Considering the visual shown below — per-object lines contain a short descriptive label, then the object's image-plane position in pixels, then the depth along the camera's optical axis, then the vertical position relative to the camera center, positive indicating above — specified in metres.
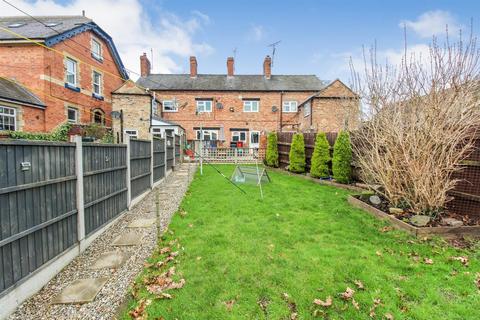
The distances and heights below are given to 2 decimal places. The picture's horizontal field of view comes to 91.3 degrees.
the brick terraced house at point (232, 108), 23.98 +3.97
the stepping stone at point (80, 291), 2.86 -1.88
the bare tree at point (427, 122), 4.76 +0.55
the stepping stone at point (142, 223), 5.45 -1.84
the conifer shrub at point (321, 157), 10.44 -0.45
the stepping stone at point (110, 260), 3.71 -1.88
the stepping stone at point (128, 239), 4.54 -1.86
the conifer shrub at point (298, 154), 12.08 -0.37
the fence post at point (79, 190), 4.06 -0.77
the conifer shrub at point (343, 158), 9.43 -0.45
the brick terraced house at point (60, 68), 13.87 +5.16
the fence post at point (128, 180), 6.57 -0.94
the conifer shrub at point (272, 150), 14.77 -0.20
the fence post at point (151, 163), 8.92 -0.65
